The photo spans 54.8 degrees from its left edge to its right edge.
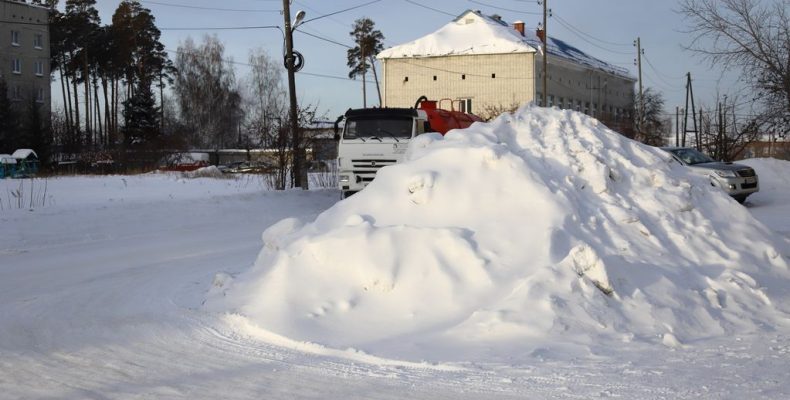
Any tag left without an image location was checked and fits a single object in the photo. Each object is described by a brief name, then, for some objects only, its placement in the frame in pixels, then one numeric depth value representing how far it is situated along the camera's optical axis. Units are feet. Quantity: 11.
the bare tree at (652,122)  142.92
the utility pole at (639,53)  161.55
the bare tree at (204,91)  241.55
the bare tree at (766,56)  87.86
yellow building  179.93
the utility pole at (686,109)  186.70
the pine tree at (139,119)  192.44
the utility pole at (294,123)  79.61
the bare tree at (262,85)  245.65
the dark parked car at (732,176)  67.51
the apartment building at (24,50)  205.98
